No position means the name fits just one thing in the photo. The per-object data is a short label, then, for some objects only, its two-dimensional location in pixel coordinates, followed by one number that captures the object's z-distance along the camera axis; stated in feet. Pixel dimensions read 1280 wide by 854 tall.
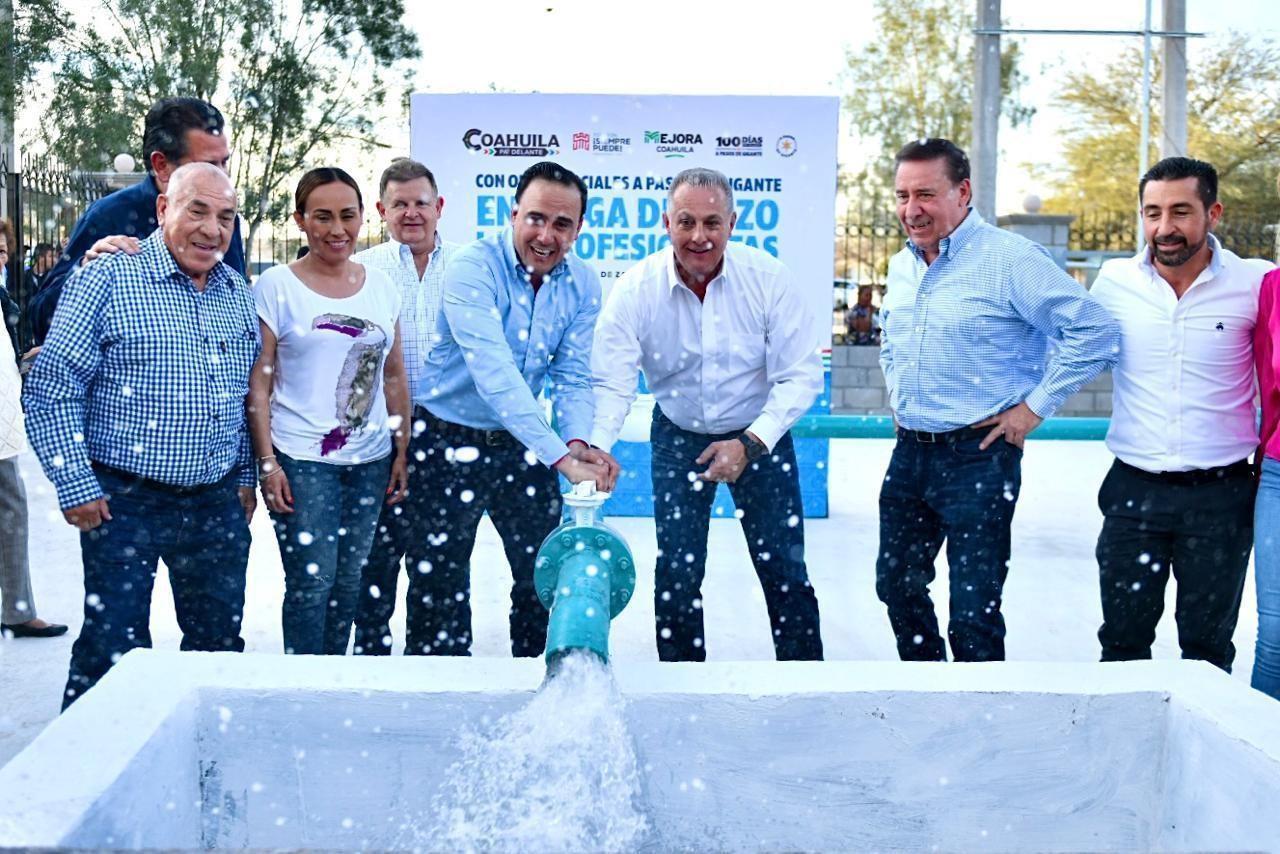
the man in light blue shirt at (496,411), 12.84
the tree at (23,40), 78.38
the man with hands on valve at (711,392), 13.34
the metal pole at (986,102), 55.42
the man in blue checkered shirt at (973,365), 12.58
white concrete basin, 8.00
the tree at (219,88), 77.25
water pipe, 7.23
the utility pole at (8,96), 76.69
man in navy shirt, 11.79
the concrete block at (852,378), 49.73
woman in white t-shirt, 12.48
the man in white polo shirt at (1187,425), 12.04
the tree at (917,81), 81.05
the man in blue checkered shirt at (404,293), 14.30
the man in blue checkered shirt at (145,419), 10.47
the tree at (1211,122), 77.71
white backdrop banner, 24.44
